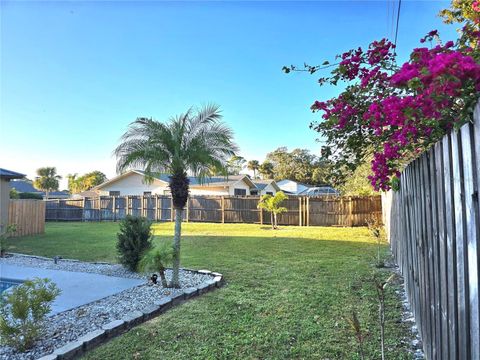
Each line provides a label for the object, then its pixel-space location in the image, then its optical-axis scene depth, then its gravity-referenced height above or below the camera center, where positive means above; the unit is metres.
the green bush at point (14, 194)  18.67 +0.64
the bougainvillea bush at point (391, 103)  1.50 +0.61
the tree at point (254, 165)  53.94 +6.41
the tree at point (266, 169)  50.66 +5.37
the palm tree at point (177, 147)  5.48 +0.98
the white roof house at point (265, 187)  28.67 +1.53
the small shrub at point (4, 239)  9.33 -0.99
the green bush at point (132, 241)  6.81 -0.76
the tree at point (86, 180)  51.37 +3.93
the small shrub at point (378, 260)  6.72 -1.23
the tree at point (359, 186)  14.57 +0.86
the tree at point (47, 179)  47.19 +3.75
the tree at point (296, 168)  47.19 +5.23
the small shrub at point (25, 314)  3.35 -1.15
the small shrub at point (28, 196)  26.39 +0.79
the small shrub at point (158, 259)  5.21 -0.87
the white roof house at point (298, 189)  34.19 +1.71
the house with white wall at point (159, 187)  24.34 +1.34
